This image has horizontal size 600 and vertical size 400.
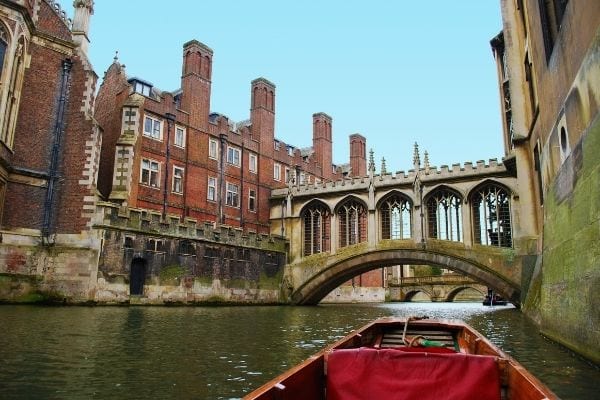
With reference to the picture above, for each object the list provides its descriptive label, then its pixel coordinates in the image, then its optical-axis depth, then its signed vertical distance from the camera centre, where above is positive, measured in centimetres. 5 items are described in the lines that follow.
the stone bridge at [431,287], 5528 +71
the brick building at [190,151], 2911 +933
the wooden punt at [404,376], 387 -67
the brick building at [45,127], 2156 +753
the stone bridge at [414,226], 2521 +393
